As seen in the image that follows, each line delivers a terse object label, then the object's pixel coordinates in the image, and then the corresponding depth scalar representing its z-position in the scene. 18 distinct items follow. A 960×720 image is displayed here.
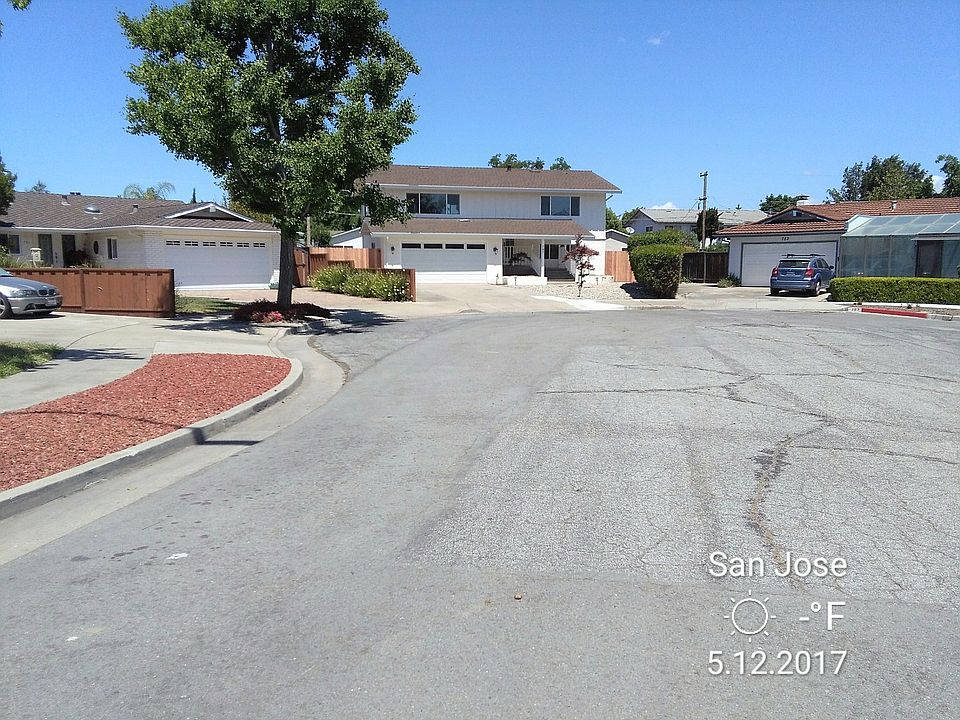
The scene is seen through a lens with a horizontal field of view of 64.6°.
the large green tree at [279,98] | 17.61
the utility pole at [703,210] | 53.94
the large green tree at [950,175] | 62.81
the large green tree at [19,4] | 10.50
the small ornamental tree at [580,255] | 36.42
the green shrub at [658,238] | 61.41
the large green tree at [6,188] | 31.98
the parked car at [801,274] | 33.72
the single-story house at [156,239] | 32.91
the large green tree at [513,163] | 95.79
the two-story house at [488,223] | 43.34
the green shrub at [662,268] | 33.56
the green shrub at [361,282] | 30.75
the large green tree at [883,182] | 60.75
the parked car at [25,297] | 18.64
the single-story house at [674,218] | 90.25
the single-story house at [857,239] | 33.31
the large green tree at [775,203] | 95.50
